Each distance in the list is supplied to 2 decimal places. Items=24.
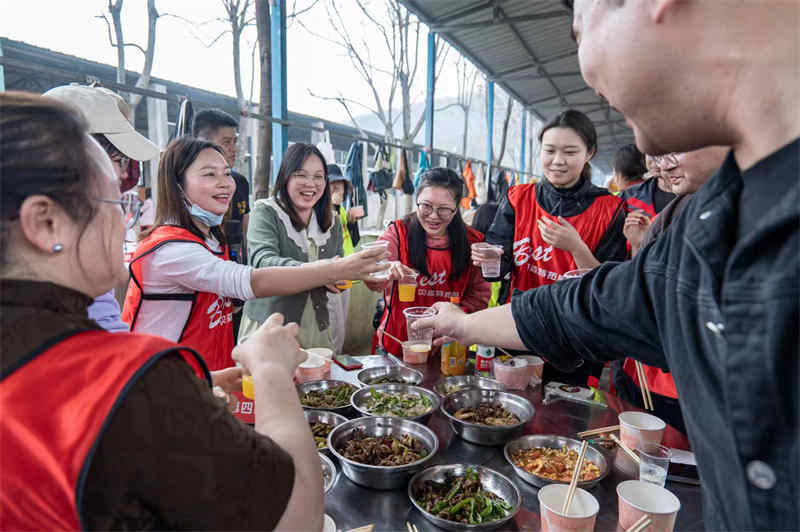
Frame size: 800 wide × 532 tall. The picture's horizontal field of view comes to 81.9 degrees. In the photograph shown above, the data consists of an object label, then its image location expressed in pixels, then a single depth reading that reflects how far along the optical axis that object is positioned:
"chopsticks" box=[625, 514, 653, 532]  1.34
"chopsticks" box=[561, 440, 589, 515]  1.45
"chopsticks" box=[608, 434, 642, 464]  1.77
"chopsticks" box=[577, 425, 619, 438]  2.01
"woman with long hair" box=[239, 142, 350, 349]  3.34
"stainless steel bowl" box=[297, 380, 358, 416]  2.43
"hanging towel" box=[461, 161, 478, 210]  11.53
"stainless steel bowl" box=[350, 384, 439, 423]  2.15
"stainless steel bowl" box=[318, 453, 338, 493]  1.62
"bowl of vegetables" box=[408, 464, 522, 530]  1.45
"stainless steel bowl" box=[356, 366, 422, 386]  2.67
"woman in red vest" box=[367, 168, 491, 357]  3.62
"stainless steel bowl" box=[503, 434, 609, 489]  1.67
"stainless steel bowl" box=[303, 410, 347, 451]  2.11
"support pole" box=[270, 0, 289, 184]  5.24
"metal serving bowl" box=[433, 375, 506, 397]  2.53
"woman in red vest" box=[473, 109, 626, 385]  3.36
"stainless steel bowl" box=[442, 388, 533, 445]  1.96
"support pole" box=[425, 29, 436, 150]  9.53
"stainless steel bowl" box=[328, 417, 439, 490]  1.61
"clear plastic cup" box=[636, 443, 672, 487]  1.64
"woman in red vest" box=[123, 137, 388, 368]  2.40
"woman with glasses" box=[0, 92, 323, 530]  0.77
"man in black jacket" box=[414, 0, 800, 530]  0.76
